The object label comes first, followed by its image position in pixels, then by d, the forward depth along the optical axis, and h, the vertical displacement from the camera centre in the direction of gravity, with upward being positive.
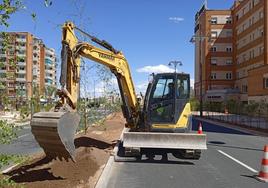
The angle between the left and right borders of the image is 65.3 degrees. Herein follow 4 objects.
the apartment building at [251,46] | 27.89 +9.97
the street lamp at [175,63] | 28.85 +5.24
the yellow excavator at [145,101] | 5.58 -0.04
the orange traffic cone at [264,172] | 5.21 -1.76
